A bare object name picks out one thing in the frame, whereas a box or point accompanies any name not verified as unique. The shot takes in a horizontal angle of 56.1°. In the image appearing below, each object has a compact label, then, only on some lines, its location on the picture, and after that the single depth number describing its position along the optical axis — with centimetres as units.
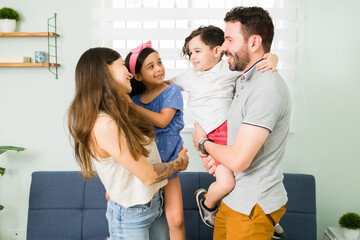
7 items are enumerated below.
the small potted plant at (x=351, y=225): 248
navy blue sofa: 247
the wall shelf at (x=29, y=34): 267
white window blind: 266
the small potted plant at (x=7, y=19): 269
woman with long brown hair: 133
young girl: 170
